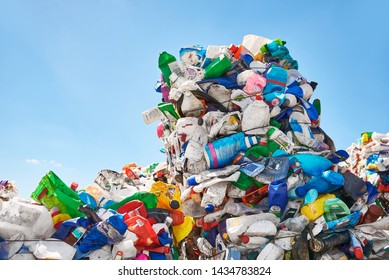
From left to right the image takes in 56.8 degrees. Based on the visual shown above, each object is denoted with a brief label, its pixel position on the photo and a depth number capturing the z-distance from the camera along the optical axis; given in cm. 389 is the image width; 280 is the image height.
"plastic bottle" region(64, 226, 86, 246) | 265
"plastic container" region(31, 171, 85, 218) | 288
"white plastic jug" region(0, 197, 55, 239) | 260
